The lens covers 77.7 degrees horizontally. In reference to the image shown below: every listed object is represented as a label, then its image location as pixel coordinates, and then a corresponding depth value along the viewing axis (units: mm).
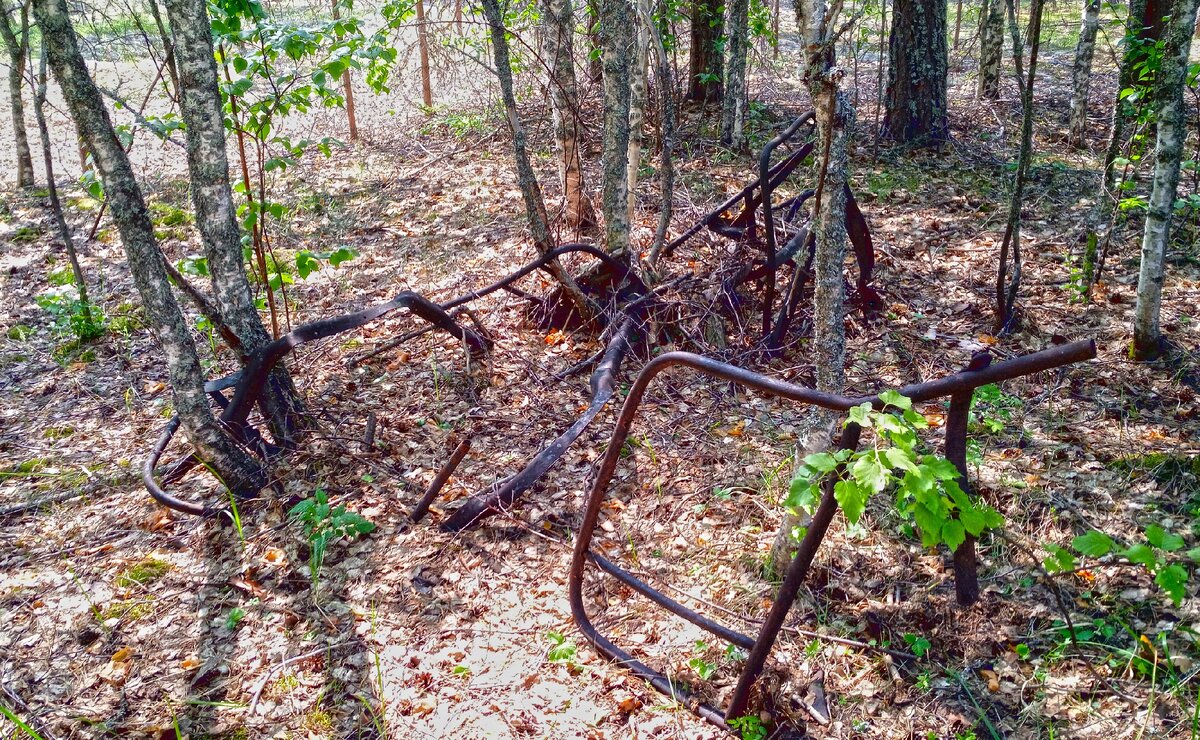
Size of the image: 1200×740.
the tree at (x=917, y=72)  7383
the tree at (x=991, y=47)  8174
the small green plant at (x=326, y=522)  3535
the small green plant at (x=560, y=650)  2859
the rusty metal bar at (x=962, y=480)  2094
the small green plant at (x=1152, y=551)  2061
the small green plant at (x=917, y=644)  2689
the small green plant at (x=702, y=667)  2728
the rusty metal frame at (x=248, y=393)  3705
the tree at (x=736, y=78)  7500
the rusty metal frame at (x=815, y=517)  1808
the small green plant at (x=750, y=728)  2494
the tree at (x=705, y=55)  9102
